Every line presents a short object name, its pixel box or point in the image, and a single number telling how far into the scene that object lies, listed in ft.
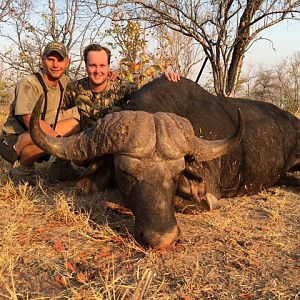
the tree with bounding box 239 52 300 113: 91.89
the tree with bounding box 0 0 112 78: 40.83
